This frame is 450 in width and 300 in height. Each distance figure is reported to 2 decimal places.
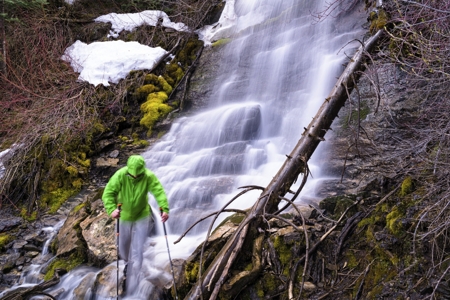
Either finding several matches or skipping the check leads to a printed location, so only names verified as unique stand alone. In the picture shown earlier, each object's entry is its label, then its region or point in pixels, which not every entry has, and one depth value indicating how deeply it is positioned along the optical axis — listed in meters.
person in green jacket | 4.49
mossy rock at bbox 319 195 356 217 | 4.02
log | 3.49
